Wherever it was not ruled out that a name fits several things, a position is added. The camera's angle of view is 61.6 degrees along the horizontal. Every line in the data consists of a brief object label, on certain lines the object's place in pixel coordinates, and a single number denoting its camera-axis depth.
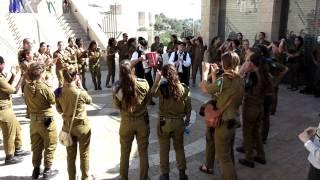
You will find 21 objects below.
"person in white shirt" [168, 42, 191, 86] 7.66
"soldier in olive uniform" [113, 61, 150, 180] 3.49
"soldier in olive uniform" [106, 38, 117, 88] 9.60
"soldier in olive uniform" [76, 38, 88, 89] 8.77
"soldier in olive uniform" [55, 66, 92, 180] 3.62
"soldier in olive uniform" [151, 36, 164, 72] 10.40
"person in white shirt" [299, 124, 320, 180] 2.37
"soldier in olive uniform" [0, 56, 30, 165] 4.36
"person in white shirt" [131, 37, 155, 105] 6.89
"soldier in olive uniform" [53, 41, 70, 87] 7.88
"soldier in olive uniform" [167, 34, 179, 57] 9.42
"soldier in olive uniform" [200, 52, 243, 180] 3.52
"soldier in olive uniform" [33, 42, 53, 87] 6.52
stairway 14.46
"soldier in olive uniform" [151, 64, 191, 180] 3.66
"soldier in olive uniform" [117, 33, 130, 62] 9.46
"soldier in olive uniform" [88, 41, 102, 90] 9.13
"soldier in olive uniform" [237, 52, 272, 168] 4.13
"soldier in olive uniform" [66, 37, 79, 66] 8.21
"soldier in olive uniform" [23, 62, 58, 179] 3.88
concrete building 9.23
